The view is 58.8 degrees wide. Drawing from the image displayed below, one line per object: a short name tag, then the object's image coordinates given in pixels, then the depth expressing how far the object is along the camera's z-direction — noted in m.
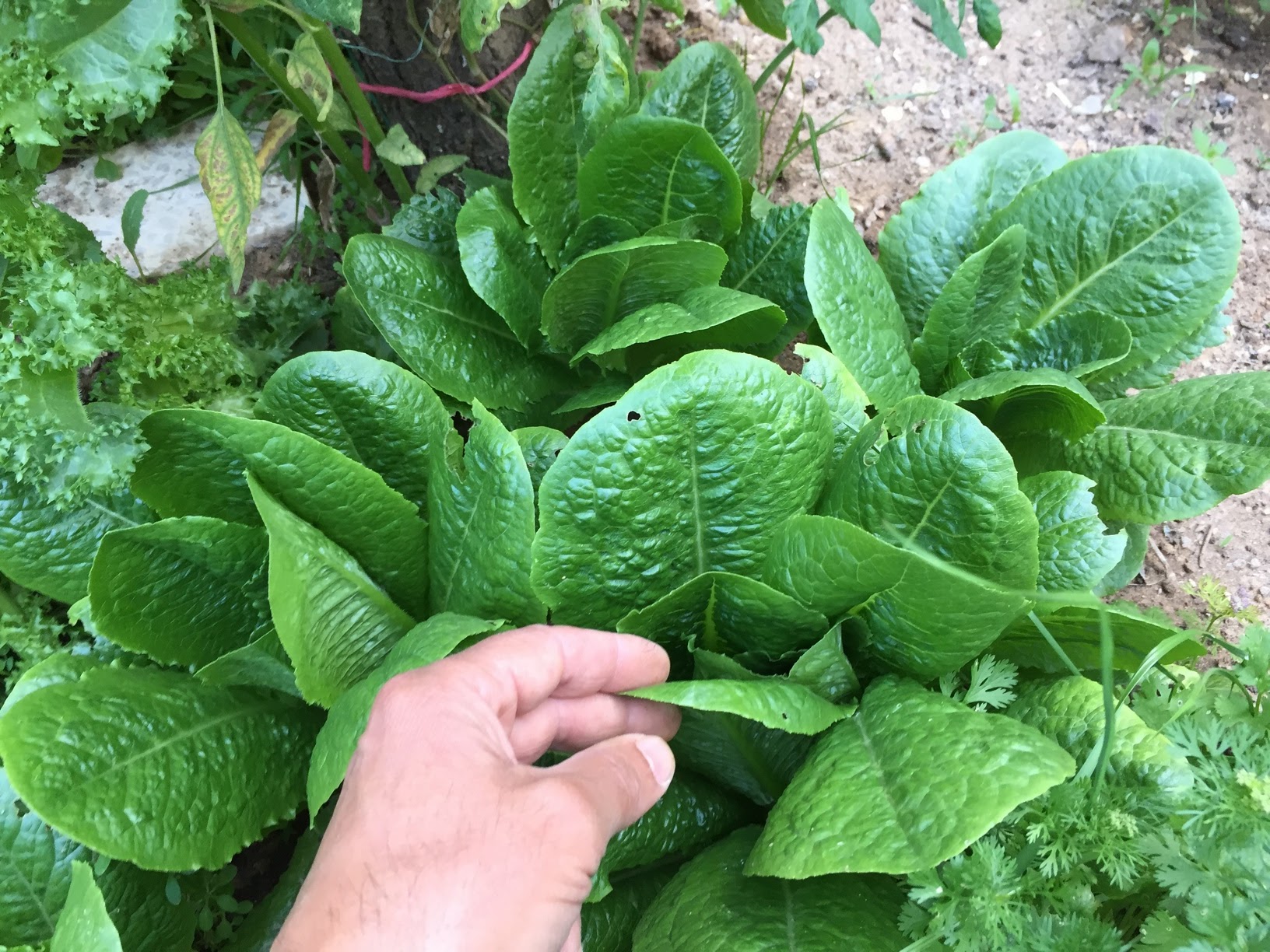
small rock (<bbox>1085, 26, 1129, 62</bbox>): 0.66
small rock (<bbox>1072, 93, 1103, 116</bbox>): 0.65
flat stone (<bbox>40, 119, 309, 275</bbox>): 0.58
